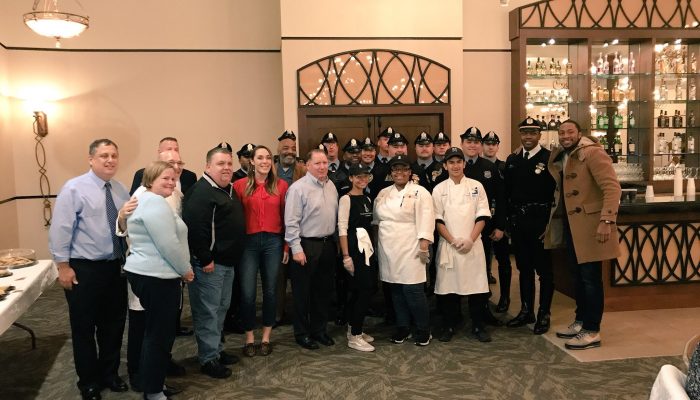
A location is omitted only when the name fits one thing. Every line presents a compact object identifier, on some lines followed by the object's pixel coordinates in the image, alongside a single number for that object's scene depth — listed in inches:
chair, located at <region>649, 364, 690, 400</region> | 69.3
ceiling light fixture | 198.5
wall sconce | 270.2
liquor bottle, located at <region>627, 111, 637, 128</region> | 298.7
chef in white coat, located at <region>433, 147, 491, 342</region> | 170.6
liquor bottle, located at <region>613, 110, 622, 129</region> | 297.9
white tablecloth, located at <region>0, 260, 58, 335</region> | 128.0
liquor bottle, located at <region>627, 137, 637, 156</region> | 299.6
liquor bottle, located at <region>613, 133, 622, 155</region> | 299.3
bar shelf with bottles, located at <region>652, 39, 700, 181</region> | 297.0
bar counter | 193.0
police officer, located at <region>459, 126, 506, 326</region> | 183.6
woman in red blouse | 159.8
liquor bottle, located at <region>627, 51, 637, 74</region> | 293.6
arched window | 269.1
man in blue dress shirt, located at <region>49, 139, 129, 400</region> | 128.3
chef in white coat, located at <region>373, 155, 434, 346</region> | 165.3
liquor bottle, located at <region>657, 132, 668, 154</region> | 302.5
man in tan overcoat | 158.1
